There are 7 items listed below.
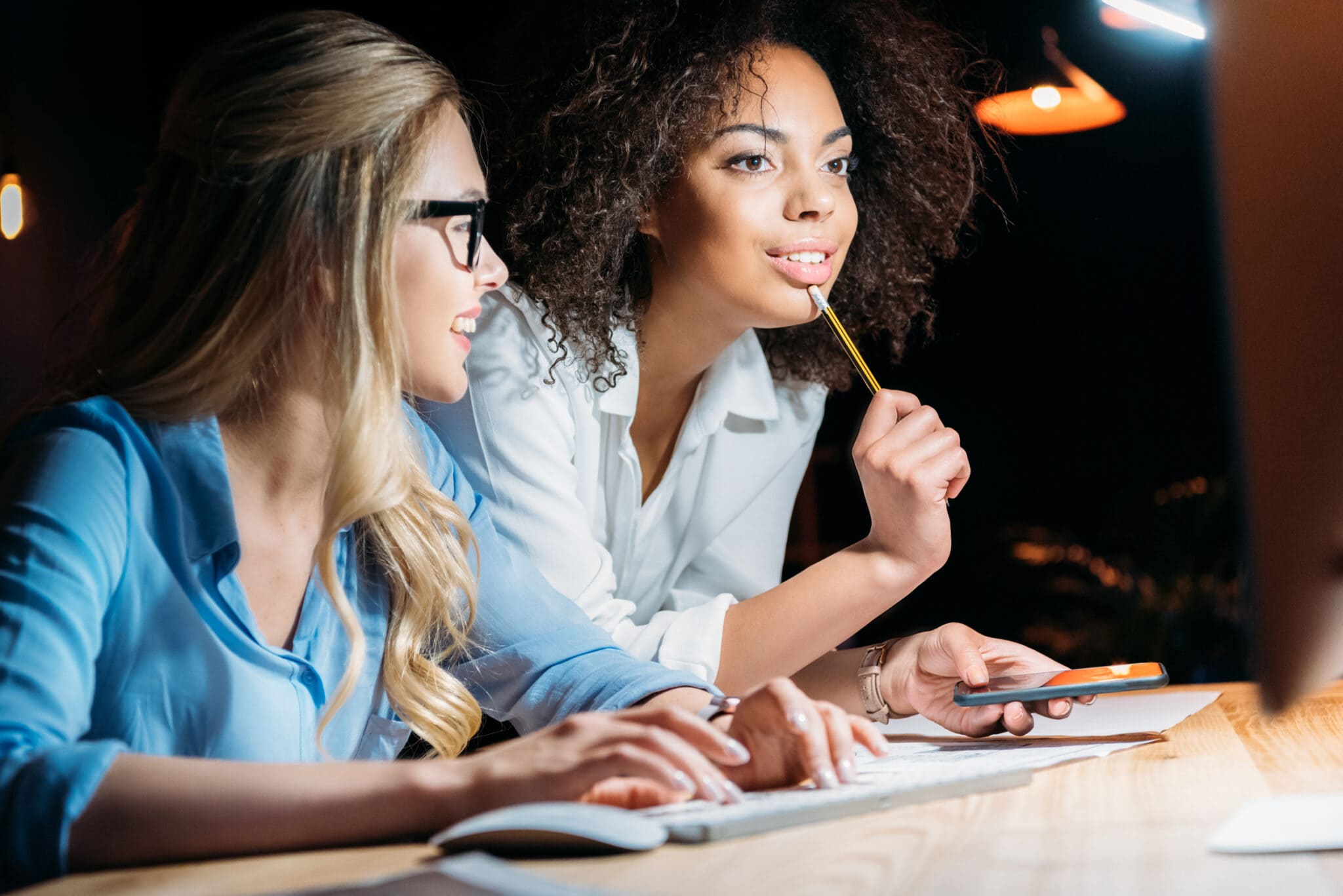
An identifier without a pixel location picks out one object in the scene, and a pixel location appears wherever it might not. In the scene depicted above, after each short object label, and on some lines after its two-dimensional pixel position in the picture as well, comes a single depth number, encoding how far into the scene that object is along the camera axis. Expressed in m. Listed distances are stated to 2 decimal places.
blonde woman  0.74
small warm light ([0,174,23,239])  2.99
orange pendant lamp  2.59
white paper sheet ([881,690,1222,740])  1.17
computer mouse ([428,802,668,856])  0.66
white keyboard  0.71
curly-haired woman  1.51
